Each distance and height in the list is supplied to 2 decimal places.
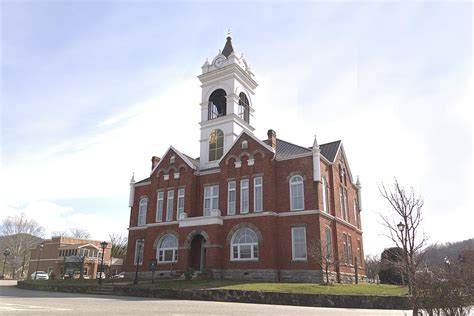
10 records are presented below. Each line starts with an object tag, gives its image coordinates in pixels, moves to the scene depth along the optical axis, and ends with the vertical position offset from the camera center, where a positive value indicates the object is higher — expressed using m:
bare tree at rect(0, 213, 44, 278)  81.69 +5.31
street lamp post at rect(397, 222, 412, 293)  12.39 +0.61
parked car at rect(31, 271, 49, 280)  60.09 -1.56
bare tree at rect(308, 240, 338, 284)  27.11 +0.96
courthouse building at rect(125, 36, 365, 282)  30.08 +5.70
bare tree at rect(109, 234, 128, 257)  91.54 +5.05
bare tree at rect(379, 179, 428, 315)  12.48 +1.39
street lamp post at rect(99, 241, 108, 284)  34.61 +2.05
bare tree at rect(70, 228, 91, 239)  109.60 +8.95
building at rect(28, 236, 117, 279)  69.94 +2.59
